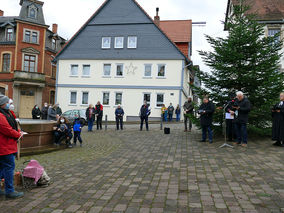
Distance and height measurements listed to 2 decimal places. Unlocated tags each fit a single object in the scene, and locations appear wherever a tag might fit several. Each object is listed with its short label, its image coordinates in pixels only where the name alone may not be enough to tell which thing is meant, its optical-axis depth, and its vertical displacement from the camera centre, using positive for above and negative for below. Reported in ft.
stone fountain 30.78 -3.57
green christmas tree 34.78 +6.15
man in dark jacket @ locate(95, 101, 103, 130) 62.59 -0.55
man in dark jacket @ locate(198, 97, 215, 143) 34.53 +0.01
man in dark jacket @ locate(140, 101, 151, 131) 57.20 -0.10
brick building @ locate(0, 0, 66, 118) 119.75 +21.12
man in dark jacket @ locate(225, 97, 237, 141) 32.58 -0.54
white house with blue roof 101.91 +17.13
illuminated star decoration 105.09 +15.59
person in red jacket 15.24 -2.20
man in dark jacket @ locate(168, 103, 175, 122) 92.84 +0.30
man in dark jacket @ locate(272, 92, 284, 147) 31.19 -0.60
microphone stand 31.30 -3.41
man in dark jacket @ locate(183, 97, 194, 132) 43.24 +0.93
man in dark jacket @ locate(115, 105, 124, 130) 60.39 -0.82
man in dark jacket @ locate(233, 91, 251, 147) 31.22 +0.26
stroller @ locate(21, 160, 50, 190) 17.79 -4.43
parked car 78.69 -1.43
